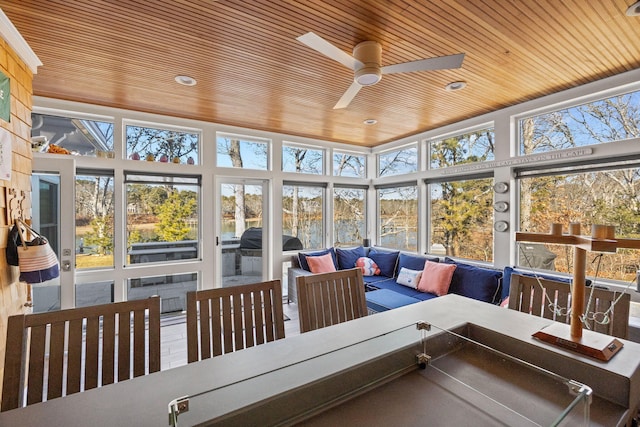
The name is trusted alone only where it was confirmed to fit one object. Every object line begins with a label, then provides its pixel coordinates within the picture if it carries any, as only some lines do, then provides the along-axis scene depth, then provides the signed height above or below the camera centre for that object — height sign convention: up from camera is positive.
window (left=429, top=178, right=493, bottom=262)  4.06 -0.07
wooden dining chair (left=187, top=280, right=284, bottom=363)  1.45 -0.54
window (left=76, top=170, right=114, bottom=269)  3.66 -0.06
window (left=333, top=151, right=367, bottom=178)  5.64 +0.94
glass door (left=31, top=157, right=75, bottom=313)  3.16 -0.08
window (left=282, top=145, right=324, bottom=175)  5.10 +0.94
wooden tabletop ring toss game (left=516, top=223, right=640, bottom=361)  1.02 -0.26
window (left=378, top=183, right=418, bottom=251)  5.15 -0.06
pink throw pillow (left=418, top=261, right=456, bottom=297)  3.83 -0.84
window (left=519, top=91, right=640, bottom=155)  2.92 +0.94
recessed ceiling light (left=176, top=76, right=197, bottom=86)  2.88 +1.30
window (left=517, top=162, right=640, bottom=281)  2.94 +0.08
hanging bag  2.09 -0.32
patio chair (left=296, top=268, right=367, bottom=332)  1.73 -0.52
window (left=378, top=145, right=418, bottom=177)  5.14 +0.93
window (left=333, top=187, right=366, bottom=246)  5.62 -0.05
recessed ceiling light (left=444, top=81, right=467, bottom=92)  3.03 +1.30
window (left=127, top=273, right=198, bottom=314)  3.99 -1.01
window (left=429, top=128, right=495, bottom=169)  4.05 +0.93
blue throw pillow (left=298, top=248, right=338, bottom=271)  4.75 -0.68
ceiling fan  2.04 +1.09
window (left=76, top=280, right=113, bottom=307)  3.69 -0.97
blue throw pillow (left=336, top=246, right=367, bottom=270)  5.07 -0.72
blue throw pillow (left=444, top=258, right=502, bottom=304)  3.50 -0.84
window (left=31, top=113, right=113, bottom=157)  3.48 +0.97
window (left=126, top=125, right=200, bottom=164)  3.95 +0.95
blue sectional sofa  3.53 -0.86
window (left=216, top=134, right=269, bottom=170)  4.52 +0.96
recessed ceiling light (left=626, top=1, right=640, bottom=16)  1.87 +1.28
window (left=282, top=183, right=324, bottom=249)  5.12 +0.01
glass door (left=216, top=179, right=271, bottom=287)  4.59 -0.29
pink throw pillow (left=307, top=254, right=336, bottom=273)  4.60 -0.77
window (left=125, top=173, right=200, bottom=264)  3.95 -0.04
